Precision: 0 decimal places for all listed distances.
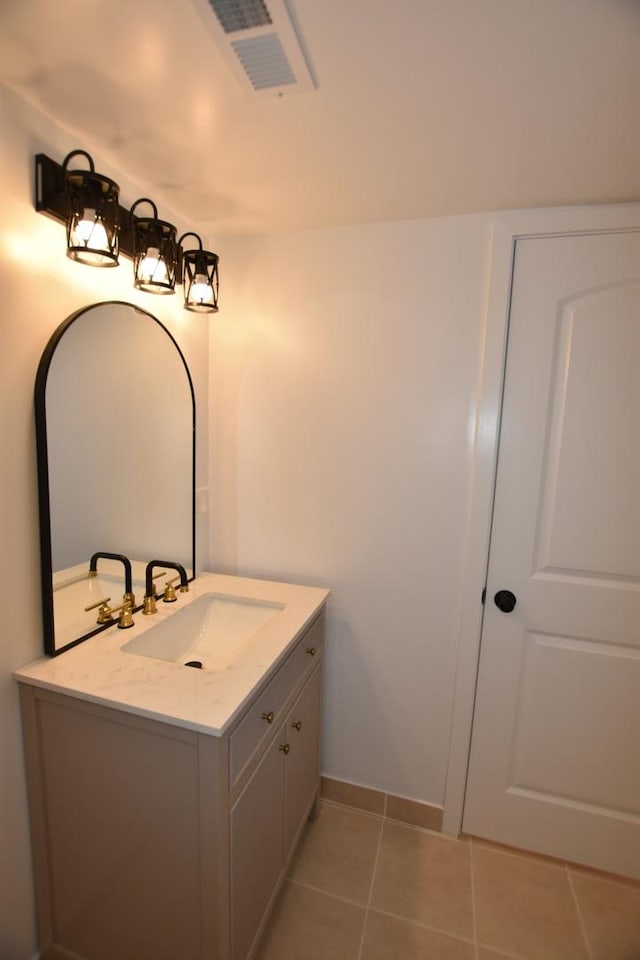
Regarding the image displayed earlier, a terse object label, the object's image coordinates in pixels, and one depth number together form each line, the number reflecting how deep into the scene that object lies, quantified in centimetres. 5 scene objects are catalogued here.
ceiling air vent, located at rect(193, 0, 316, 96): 74
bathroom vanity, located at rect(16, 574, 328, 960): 98
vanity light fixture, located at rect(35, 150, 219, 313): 103
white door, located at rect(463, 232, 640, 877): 140
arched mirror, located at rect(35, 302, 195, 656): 113
